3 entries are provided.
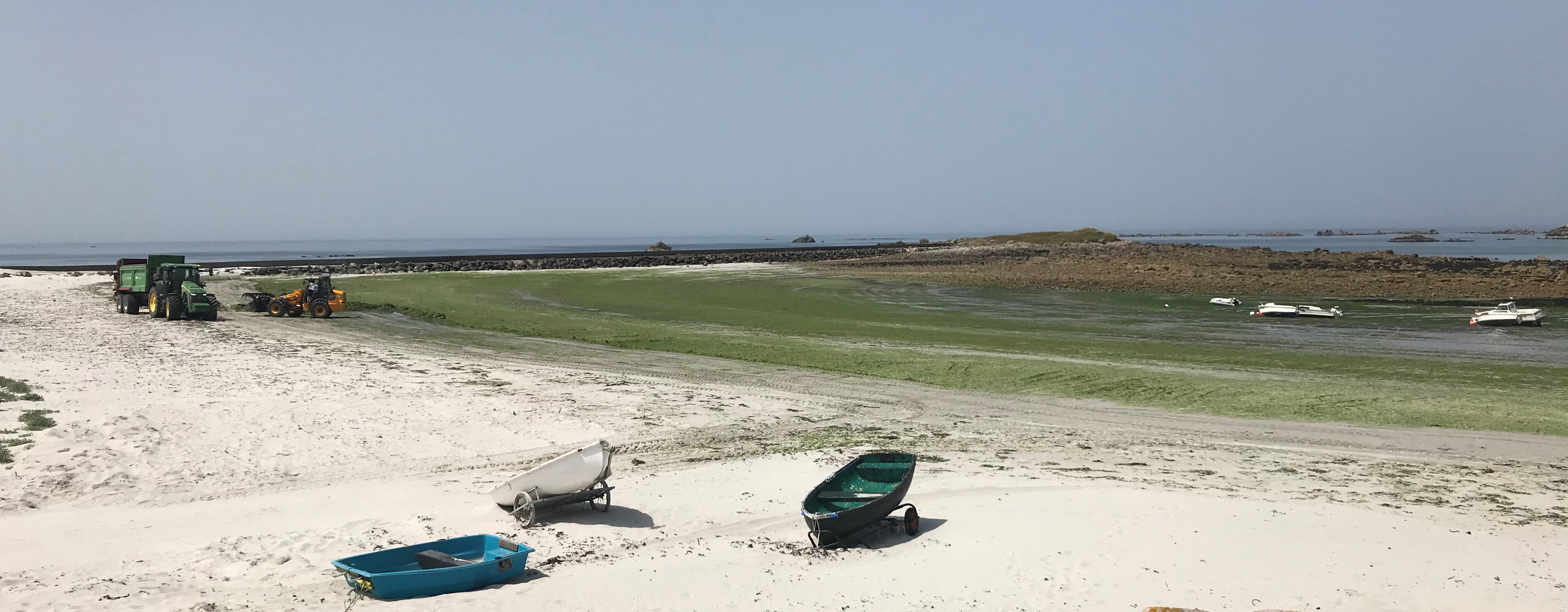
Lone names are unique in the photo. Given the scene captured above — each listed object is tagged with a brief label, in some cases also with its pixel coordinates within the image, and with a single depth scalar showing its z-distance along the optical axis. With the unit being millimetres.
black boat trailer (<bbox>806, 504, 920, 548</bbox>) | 10633
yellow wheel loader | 36156
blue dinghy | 8812
